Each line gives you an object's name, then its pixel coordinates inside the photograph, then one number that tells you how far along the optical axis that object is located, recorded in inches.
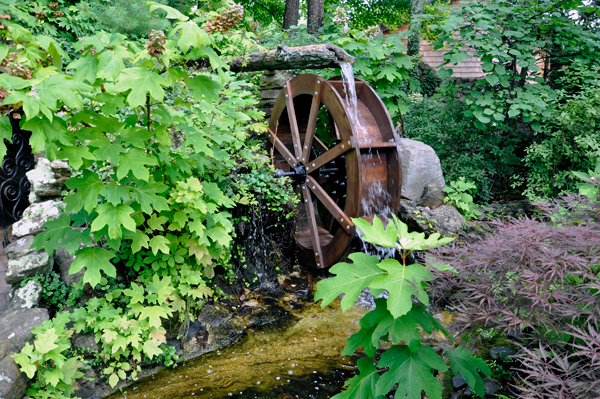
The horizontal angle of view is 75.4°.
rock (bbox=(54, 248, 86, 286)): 117.0
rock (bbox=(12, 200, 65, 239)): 117.8
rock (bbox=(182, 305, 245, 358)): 121.9
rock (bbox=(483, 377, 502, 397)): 78.6
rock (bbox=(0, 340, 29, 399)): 85.2
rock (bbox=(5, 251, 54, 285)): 109.8
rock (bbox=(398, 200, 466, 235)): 171.9
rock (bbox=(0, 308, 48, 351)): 97.4
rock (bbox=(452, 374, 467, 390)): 86.4
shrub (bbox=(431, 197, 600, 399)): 49.3
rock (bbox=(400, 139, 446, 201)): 198.8
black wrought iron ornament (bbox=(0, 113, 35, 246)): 162.1
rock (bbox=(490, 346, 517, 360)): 85.7
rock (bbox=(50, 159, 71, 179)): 130.0
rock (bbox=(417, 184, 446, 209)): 191.8
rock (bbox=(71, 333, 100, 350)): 106.0
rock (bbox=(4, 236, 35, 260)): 111.3
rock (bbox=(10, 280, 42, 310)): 107.7
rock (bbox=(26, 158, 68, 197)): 128.6
